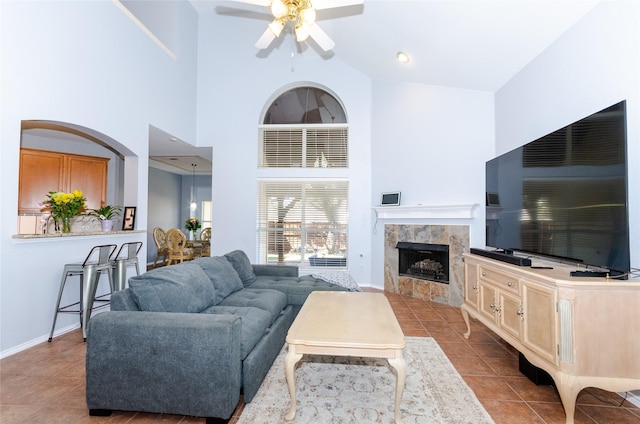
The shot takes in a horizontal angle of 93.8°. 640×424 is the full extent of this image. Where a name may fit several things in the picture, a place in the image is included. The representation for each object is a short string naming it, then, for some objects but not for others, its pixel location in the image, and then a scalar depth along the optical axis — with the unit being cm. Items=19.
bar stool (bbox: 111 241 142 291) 346
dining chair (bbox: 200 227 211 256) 718
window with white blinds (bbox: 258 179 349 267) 553
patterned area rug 181
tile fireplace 422
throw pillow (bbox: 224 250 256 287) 338
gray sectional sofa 169
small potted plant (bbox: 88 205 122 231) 357
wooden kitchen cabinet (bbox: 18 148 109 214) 440
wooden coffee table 170
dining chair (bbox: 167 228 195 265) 654
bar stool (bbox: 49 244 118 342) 293
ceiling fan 279
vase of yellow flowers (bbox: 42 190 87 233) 306
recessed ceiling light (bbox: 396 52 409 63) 428
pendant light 947
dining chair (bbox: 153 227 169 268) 684
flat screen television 180
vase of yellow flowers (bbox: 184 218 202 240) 848
